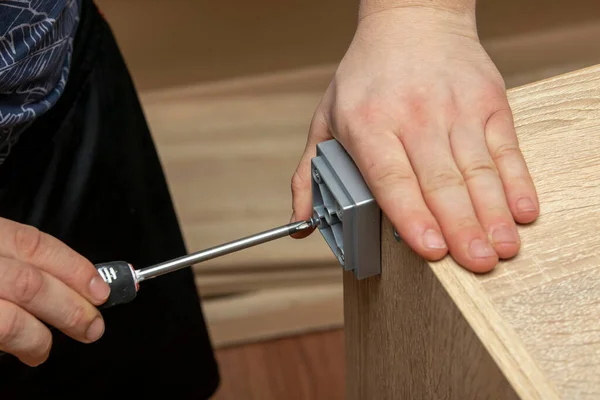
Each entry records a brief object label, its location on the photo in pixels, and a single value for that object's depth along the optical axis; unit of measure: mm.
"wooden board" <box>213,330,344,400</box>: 1060
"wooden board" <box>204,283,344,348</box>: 1055
